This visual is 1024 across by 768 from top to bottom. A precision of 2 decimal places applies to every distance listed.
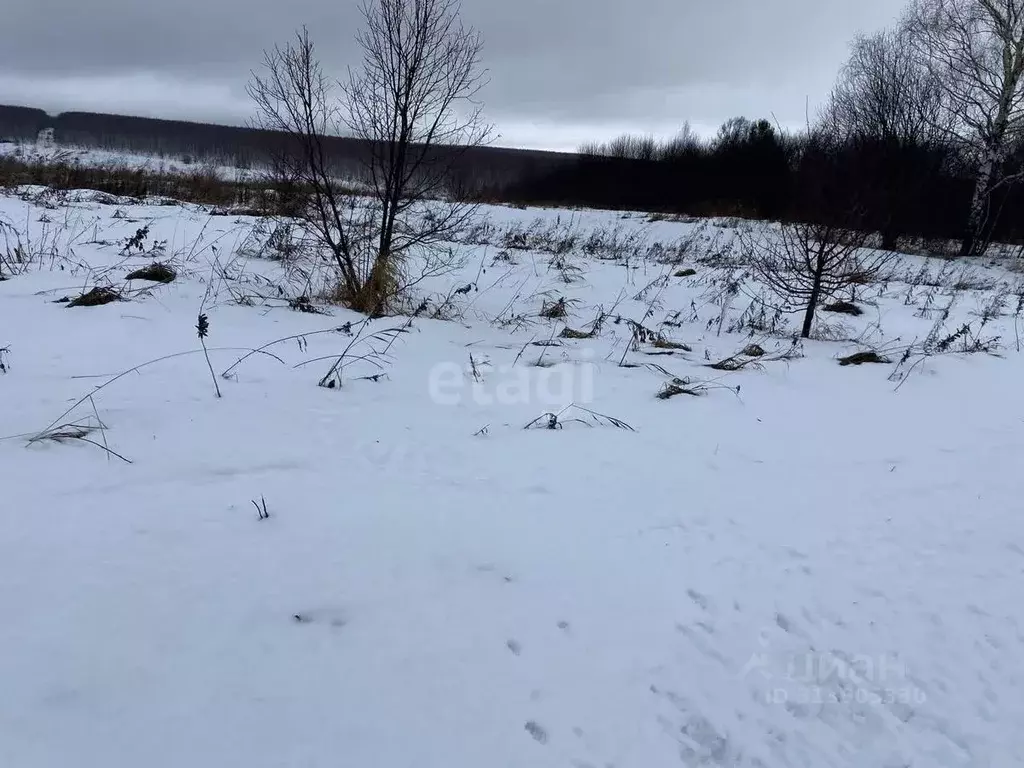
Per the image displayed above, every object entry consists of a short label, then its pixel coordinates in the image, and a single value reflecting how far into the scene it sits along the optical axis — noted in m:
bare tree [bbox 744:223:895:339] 5.21
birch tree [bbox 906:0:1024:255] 13.64
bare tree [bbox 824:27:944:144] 15.50
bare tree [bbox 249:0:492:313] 5.09
